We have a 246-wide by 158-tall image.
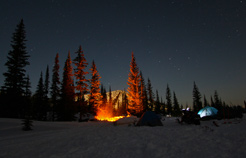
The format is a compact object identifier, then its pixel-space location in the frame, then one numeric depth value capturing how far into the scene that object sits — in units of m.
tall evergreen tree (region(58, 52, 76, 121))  24.89
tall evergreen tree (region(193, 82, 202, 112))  52.58
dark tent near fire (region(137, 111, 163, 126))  11.61
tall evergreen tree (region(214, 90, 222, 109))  61.34
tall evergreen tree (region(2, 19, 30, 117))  18.52
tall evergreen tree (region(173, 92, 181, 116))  59.22
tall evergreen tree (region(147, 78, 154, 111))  48.69
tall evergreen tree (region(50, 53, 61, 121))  28.22
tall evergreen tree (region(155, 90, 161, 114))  53.39
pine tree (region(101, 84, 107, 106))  63.77
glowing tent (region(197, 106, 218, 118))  17.15
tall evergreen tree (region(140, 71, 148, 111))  42.77
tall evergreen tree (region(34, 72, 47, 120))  30.96
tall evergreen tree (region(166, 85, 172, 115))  54.58
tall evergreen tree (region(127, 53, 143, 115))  29.02
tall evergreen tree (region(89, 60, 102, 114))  28.50
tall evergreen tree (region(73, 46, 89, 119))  23.00
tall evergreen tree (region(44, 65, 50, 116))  32.54
